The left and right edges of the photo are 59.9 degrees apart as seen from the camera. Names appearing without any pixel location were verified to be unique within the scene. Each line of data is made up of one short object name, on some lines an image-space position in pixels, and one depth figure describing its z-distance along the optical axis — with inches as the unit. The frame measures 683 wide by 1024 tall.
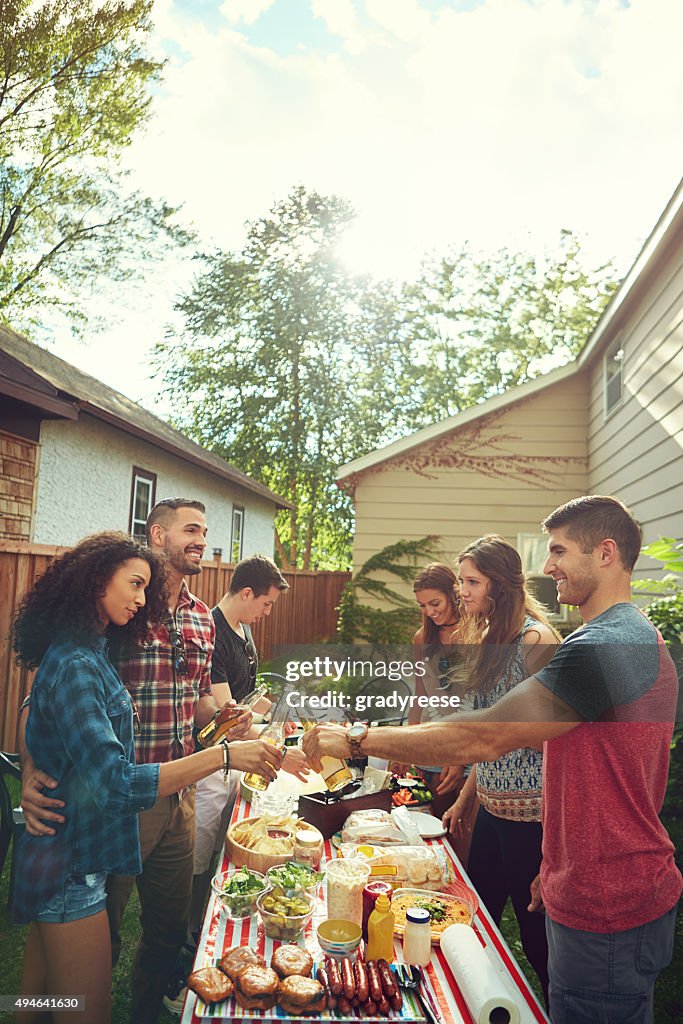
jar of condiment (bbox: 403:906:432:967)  42.8
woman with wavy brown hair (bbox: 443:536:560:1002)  64.3
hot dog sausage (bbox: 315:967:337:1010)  38.1
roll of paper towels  36.6
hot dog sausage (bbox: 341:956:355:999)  38.2
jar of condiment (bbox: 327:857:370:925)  46.3
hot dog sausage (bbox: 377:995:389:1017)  37.3
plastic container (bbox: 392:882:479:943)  47.5
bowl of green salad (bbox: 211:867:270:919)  47.9
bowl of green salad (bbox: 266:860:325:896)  49.5
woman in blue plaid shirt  46.2
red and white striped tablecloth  37.8
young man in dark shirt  81.4
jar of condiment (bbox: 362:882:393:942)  46.3
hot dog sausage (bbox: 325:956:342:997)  38.5
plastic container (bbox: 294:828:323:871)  56.9
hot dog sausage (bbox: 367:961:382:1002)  38.2
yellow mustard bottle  42.8
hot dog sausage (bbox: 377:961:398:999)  38.7
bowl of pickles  45.3
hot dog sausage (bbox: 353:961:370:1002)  38.2
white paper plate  68.7
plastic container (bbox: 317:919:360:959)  42.9
